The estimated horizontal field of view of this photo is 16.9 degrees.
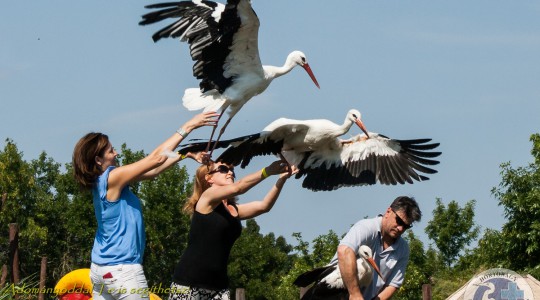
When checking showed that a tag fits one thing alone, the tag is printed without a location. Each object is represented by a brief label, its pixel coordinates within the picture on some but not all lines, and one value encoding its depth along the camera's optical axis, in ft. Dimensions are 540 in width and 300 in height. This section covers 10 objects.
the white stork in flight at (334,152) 49.44
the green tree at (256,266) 274.50
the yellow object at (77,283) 47.81
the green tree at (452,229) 217.42
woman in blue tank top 33.21
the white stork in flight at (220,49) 47.48
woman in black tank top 36.49
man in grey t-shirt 36.06
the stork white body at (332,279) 38.56
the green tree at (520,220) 147.74
